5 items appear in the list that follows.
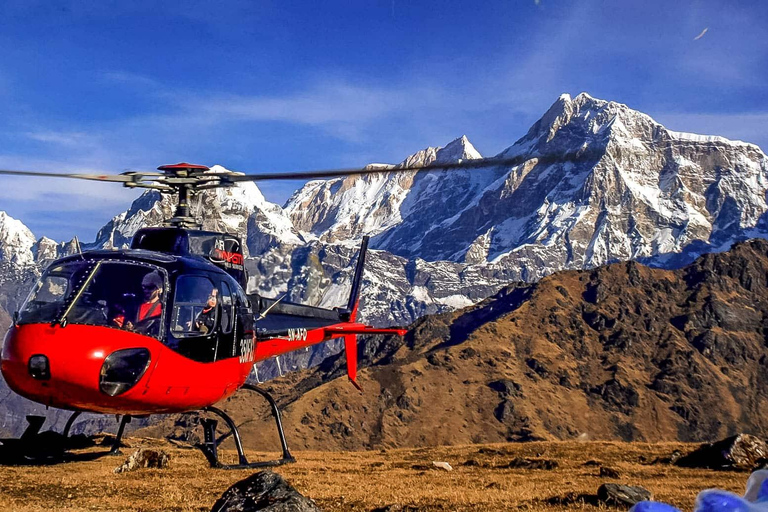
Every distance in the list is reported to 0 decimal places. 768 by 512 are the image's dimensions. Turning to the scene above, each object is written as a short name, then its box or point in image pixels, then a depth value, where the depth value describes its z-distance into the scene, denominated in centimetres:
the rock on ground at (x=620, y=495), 1658
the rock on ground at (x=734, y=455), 2519
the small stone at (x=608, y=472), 2258
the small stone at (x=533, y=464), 2556
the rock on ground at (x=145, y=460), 2280
